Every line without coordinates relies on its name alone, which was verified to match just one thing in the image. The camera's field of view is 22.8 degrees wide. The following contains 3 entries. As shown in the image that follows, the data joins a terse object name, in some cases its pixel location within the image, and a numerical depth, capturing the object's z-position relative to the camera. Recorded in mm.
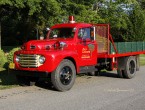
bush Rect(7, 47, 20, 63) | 17419
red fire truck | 10625
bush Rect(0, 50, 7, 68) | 17822
